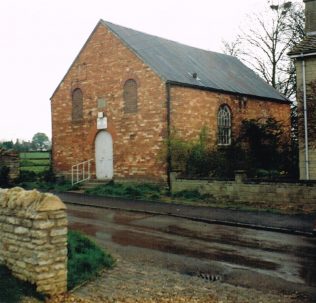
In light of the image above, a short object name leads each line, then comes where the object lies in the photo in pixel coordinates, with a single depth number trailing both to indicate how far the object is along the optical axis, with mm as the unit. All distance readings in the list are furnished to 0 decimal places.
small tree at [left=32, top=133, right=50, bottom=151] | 74350
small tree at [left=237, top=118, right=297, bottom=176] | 21922
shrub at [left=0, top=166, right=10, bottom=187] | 23625
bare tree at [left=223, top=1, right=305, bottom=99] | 36188
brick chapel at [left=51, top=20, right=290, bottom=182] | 21297
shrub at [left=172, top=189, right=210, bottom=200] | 17938
